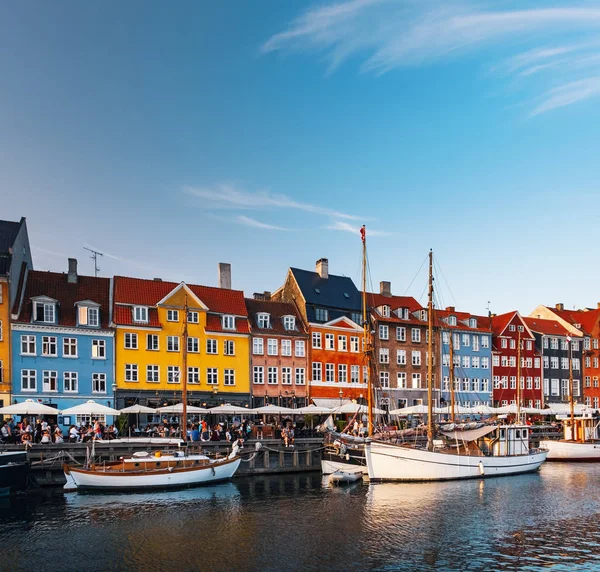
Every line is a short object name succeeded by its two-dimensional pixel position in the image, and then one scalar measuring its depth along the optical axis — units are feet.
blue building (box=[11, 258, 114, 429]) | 170.60
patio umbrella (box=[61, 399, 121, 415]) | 140.82
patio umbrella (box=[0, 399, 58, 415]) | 137.08
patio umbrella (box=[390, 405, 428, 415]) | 192.44
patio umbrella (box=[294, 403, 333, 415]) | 175.77
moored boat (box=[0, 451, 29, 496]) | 117.39
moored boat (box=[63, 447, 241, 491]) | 122.21
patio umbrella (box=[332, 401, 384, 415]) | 178.82
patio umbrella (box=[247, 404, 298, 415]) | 169.18
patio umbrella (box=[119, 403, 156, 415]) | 158.30
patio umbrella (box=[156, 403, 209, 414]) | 157.17
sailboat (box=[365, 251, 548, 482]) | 140.15
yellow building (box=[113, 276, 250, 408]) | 183.32
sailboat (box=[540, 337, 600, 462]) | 192.54
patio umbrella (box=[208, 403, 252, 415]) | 165.99
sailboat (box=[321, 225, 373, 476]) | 142.10
